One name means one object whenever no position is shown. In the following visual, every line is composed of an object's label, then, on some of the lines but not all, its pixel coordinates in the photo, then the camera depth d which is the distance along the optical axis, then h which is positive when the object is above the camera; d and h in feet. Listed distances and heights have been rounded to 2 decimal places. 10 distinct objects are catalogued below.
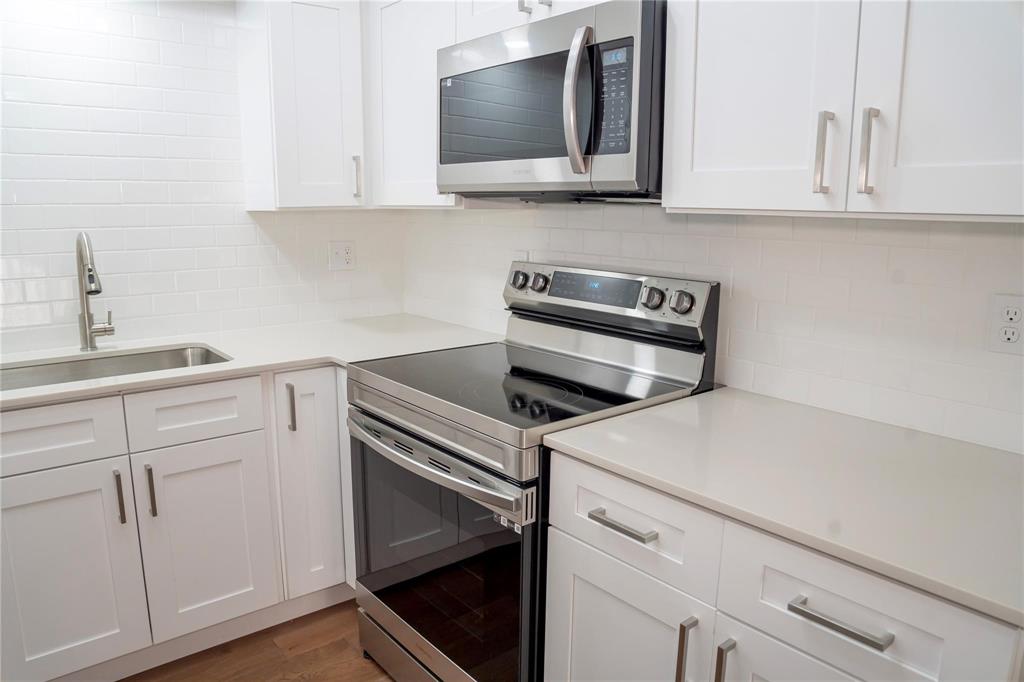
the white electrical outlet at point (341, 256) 9.15 -0.45
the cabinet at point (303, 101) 7.43 +1.28
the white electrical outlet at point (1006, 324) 4.37 -0.62
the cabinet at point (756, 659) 3.59 -2.27
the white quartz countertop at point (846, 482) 3.18 -1.45
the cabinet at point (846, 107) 3.56 +0.66
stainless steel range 5.00 -1.68
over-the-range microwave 4.99 +0.88
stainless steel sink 6.98 -1.49
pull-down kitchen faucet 6.99 -0.68
